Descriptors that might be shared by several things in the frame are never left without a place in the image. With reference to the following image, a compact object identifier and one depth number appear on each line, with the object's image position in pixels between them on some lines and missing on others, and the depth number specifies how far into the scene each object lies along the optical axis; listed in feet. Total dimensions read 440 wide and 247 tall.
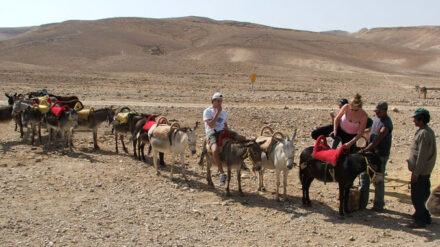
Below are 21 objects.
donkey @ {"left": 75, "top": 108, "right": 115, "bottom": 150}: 47.01
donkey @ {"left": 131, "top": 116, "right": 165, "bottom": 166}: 40.83
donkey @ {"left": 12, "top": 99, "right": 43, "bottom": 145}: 47.60
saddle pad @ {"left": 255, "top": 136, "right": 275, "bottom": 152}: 31.19
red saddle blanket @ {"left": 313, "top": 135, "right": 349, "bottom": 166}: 27.66
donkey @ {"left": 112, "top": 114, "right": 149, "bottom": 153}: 43.80
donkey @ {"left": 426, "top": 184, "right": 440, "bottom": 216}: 24.34
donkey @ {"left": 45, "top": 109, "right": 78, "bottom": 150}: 44.59
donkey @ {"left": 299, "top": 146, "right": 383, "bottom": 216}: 26.81
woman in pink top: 28.40
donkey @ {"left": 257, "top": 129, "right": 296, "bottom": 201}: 29.33
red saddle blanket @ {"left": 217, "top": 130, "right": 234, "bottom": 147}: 32.17
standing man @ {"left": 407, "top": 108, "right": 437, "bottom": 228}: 25.32
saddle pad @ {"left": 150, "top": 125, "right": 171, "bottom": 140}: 36.18
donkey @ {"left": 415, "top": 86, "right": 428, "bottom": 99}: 109.34
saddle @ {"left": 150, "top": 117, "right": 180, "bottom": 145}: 35.76
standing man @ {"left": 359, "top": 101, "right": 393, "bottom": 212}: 27.45
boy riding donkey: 31.55
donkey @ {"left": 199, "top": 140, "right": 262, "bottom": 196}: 31.37
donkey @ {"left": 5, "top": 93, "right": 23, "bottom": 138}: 50.98
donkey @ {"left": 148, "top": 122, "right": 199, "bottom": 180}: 34.09
